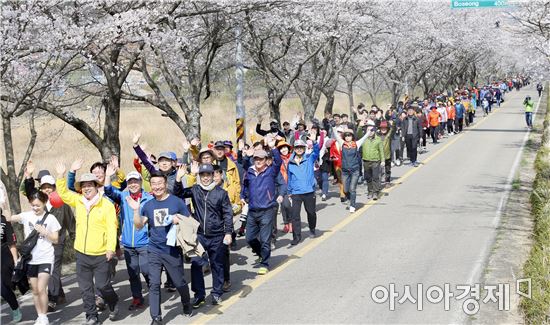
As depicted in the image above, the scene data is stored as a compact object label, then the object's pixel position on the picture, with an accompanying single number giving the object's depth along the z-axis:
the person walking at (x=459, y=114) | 30.84
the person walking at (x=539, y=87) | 64.88
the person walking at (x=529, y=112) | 31.36
